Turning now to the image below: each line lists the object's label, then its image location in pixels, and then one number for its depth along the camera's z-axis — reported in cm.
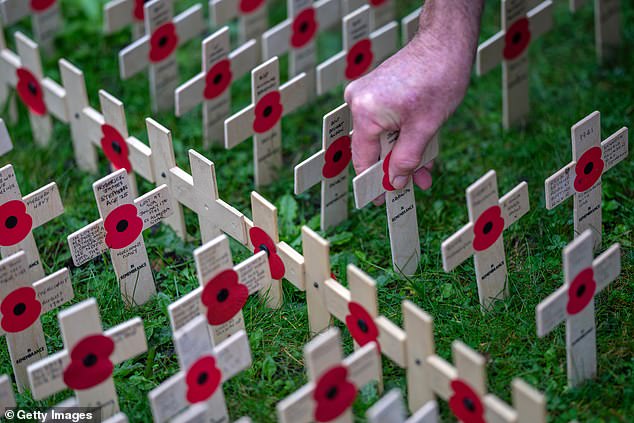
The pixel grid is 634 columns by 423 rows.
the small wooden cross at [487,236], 254
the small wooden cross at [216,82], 341
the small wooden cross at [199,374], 224
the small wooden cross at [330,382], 220
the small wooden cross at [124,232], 269
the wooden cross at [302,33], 376
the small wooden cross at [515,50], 358
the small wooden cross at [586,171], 269
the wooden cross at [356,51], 354
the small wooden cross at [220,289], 239
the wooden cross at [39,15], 407
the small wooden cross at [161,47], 364
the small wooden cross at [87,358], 225
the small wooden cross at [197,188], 285
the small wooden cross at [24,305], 246
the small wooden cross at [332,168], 292
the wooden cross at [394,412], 215
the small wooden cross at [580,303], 232
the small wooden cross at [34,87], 355
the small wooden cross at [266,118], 321
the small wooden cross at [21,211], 269
